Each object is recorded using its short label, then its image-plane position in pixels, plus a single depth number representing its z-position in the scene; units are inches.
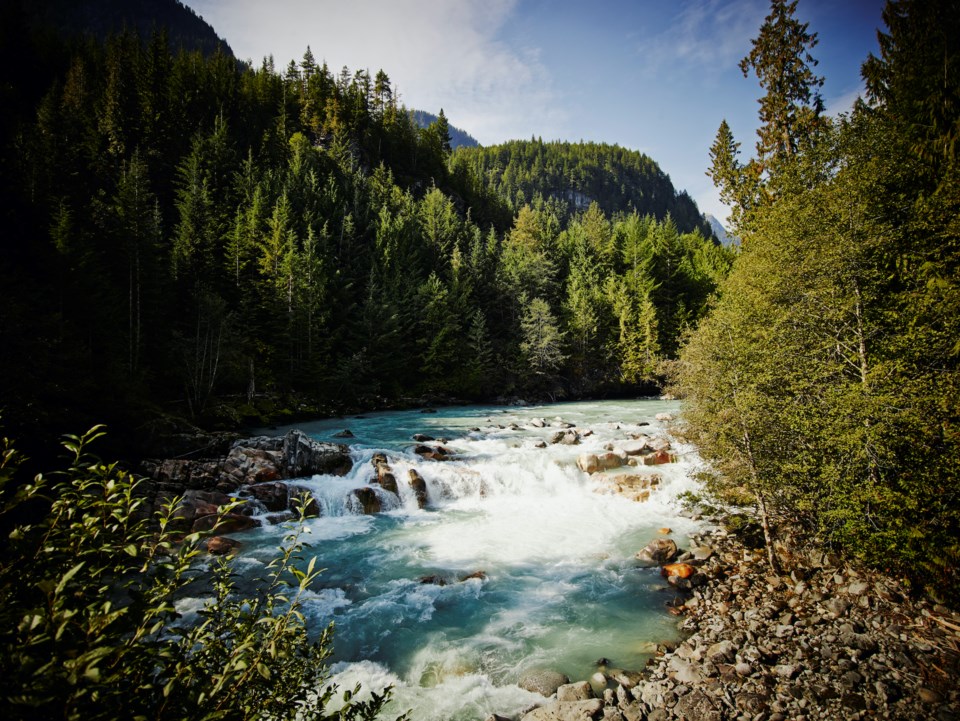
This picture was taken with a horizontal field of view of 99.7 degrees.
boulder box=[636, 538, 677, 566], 422.6
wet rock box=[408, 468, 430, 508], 609.9
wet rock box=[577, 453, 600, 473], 661.3
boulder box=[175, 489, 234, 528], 489.1
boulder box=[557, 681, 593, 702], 255.4
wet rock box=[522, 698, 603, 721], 237.1
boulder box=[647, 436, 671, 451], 705.5
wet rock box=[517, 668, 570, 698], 267.4
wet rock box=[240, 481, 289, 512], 562.9
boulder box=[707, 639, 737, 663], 267.6
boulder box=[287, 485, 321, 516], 561.3
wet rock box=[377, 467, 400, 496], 613.9
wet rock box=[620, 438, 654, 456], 695.1
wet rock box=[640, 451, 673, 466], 663.8
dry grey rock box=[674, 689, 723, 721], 229.8
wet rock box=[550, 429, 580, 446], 807.1
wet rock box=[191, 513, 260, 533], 476.1
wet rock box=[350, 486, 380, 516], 588.1
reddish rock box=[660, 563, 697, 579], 385.1
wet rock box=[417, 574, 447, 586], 401.4
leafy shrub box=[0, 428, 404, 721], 64.9
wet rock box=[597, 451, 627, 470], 669.7
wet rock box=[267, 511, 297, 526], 528.8
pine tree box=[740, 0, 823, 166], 633.6
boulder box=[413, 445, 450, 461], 708.7
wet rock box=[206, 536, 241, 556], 434.0
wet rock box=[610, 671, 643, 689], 263.3
